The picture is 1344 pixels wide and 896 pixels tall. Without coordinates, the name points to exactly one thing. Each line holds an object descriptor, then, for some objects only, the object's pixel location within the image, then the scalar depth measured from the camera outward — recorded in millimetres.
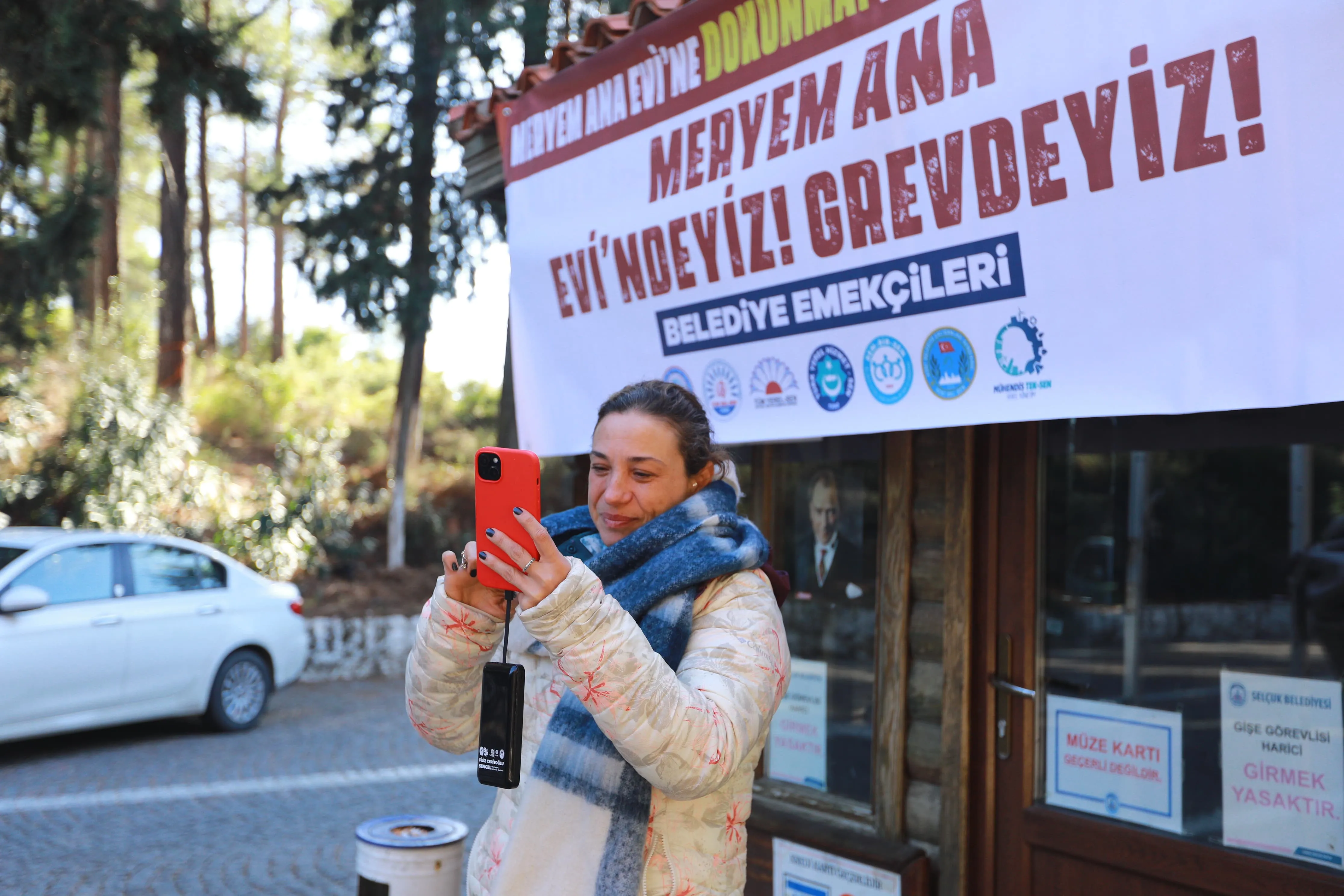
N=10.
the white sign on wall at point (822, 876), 3766
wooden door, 3432
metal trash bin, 3150
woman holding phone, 1680
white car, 7141
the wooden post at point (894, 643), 3883
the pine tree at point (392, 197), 12703
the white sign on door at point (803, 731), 4289
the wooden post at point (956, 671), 3656
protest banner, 2500
